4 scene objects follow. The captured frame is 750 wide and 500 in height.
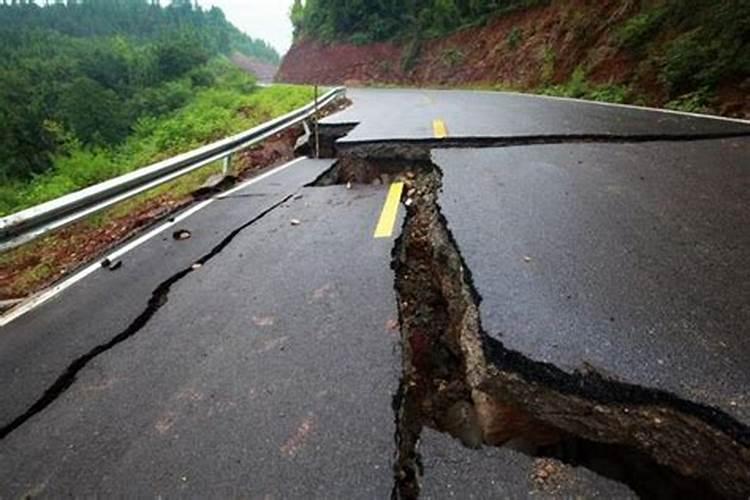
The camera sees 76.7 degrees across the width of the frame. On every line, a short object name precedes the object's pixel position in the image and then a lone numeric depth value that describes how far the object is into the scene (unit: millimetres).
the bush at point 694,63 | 7809
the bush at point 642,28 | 10492
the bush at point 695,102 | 7637
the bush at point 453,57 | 23219
